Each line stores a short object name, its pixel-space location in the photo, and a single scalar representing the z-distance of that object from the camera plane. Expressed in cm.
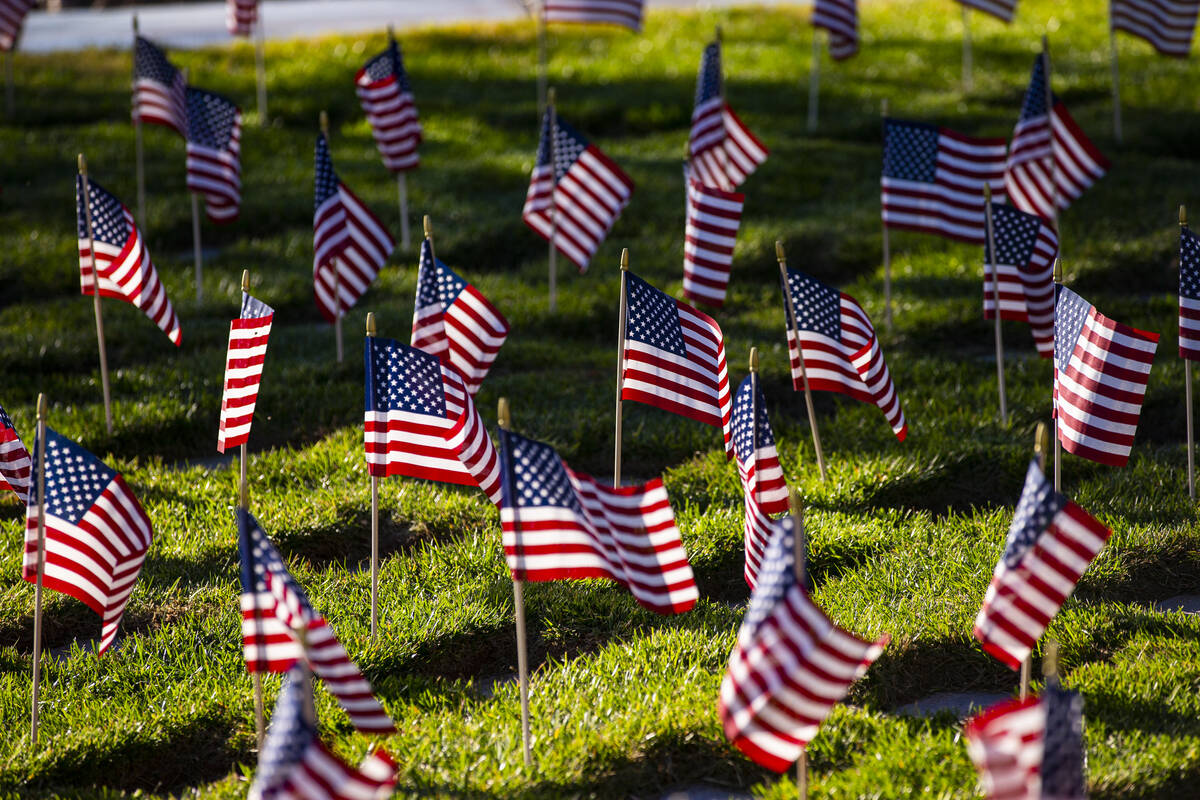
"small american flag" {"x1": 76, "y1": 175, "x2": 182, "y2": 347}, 1459
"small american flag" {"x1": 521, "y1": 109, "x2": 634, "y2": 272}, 1773
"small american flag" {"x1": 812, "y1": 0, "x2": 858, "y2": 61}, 2508
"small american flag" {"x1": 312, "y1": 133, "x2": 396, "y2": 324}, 1630
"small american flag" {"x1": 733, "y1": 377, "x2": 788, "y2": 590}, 1011
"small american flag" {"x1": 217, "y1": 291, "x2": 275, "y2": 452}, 1136
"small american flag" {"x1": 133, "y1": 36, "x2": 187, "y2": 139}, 2084
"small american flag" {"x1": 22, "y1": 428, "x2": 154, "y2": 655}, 962
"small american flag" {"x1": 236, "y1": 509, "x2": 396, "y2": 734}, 823
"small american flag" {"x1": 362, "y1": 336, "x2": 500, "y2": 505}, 1058
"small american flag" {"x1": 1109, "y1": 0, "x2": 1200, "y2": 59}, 2427
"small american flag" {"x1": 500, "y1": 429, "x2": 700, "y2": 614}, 883
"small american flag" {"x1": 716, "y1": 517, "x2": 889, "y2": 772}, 755
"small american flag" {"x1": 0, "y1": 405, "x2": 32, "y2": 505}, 1099
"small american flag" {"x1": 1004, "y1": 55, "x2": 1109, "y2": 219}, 1836
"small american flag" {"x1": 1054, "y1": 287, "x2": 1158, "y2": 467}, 1107
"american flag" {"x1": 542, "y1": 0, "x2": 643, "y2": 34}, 2525
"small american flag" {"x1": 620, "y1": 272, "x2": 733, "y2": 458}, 1166
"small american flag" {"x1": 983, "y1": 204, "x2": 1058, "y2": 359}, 1498
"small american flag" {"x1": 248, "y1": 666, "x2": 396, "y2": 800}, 694
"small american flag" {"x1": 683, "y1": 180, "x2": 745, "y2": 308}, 1572
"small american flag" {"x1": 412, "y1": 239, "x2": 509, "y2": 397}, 1298
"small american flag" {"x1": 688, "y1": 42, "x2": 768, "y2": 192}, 1967
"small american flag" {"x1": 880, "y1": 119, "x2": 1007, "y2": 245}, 1648
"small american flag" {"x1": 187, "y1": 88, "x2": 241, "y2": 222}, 1928
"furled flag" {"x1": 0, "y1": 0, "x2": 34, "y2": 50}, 2634
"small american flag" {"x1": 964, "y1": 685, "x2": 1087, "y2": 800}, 676
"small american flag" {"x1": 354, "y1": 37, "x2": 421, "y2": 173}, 2087
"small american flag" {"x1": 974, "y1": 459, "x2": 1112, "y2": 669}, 824
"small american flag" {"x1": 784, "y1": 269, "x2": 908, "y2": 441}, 1291
